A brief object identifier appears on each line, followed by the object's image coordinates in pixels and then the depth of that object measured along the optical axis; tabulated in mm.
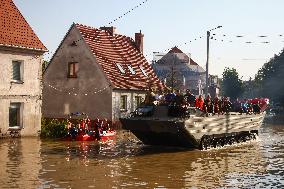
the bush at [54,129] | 26942
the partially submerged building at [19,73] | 25375
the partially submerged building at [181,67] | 90375
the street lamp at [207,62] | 27031
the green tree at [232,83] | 95125
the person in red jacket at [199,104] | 22109
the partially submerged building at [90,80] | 32938
